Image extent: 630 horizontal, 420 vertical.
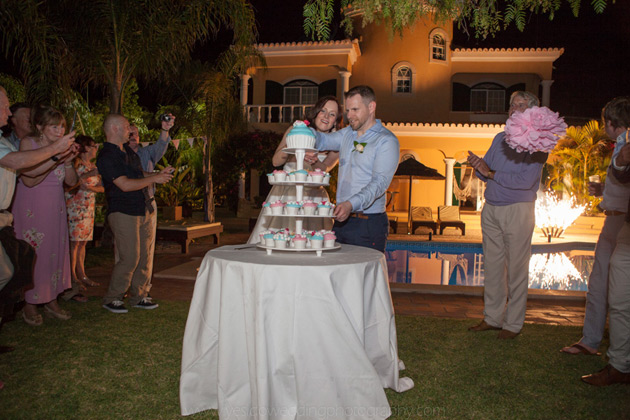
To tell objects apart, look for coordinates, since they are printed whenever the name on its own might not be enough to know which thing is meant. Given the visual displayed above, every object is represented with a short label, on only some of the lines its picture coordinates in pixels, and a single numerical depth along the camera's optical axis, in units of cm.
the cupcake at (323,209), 313
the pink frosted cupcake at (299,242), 316
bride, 413
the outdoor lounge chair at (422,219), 1404
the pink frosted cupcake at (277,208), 317
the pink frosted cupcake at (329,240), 321
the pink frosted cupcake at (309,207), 313
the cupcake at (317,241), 313
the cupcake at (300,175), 313
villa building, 1886
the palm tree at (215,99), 1213
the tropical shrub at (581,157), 1591
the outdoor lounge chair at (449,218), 1427
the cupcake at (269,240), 315
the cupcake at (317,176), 317
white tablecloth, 270
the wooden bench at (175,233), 978
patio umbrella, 1473
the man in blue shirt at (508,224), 447
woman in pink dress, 466
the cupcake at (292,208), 313
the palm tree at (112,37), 764
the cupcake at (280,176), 323
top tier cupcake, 328
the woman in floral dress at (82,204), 617
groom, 348
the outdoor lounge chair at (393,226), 1415
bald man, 489
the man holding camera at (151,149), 563
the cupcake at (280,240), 315
